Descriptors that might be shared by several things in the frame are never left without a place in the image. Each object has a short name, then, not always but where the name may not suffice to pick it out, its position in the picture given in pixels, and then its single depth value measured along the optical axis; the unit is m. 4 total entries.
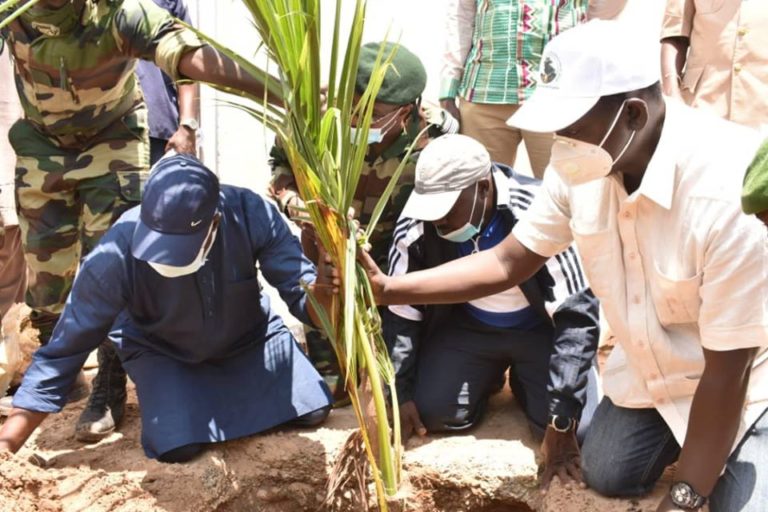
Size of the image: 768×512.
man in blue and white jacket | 3.22
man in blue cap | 3.01
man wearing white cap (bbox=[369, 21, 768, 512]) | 2.40
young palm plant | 2.59
